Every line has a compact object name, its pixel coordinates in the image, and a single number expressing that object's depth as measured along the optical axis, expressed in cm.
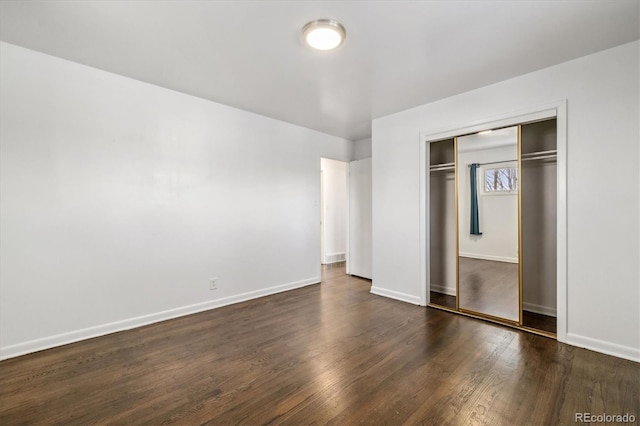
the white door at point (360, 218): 518
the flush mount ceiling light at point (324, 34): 205
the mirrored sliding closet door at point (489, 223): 307
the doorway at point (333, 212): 665
